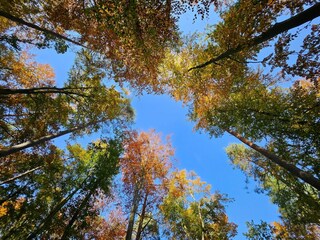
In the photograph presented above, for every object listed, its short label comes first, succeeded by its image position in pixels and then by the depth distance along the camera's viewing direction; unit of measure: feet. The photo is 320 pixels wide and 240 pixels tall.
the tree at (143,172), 39.99
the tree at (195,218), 39.60
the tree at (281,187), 31.01
